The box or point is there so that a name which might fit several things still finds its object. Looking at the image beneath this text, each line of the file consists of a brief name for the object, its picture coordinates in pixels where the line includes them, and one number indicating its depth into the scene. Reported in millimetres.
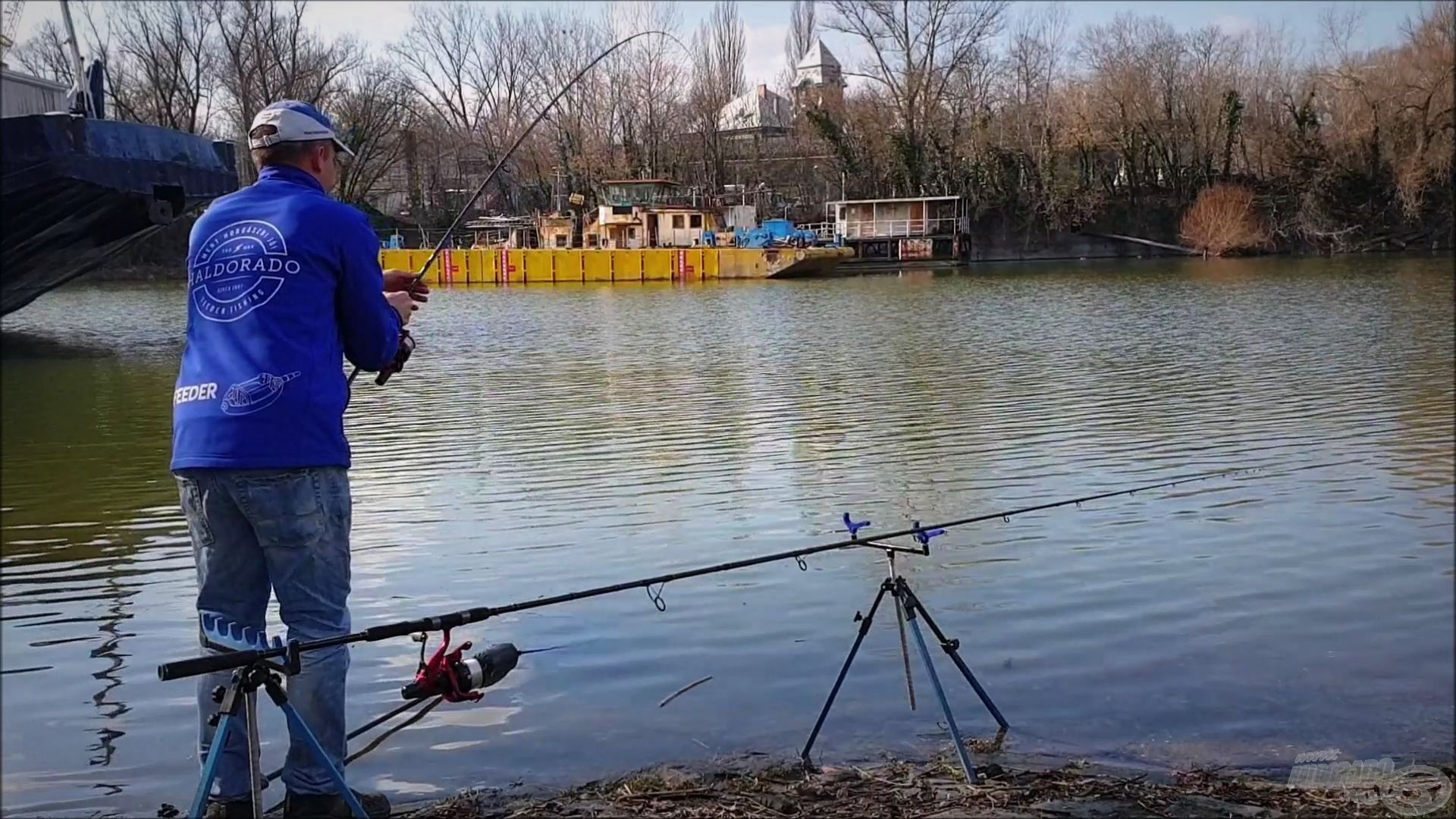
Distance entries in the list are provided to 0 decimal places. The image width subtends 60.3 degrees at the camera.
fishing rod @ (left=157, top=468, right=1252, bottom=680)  2797
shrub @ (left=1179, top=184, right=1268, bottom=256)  50906
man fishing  3195
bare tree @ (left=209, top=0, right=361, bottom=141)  40375
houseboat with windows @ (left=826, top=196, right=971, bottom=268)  52831
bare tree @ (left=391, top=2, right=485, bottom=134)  59425
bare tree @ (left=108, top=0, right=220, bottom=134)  47938
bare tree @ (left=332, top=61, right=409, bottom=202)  52219
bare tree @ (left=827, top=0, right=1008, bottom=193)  58688
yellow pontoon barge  44969
